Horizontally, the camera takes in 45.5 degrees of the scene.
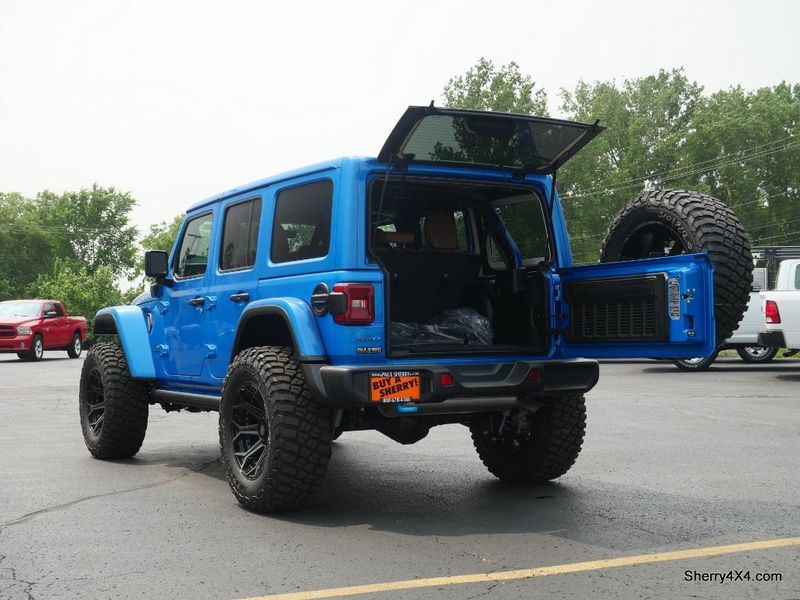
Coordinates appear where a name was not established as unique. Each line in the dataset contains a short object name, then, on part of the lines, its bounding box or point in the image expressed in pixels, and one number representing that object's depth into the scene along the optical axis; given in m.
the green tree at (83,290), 65.81
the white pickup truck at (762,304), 16.05
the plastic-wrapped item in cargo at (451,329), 6.34
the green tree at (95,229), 82.38
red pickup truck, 26.78
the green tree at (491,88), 61.94
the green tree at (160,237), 90.50
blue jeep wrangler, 5.49
